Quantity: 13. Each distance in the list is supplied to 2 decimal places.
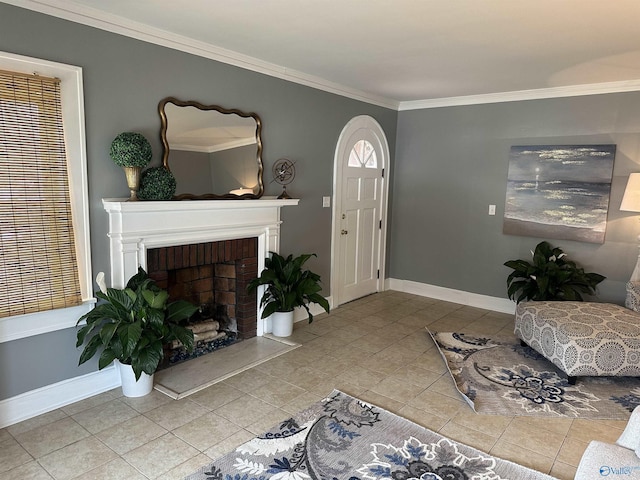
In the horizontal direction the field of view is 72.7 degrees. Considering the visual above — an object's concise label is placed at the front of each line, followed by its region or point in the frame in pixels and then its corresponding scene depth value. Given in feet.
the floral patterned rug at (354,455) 6.93
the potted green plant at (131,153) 8.67
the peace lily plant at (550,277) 13.34
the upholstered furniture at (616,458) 5.18
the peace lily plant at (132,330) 8.41
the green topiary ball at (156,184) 9.46
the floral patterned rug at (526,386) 9.15
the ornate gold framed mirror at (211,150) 10.21
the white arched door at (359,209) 15.57
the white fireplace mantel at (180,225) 9.29
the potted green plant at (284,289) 12.31
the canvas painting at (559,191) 13.67
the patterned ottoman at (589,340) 9.80
